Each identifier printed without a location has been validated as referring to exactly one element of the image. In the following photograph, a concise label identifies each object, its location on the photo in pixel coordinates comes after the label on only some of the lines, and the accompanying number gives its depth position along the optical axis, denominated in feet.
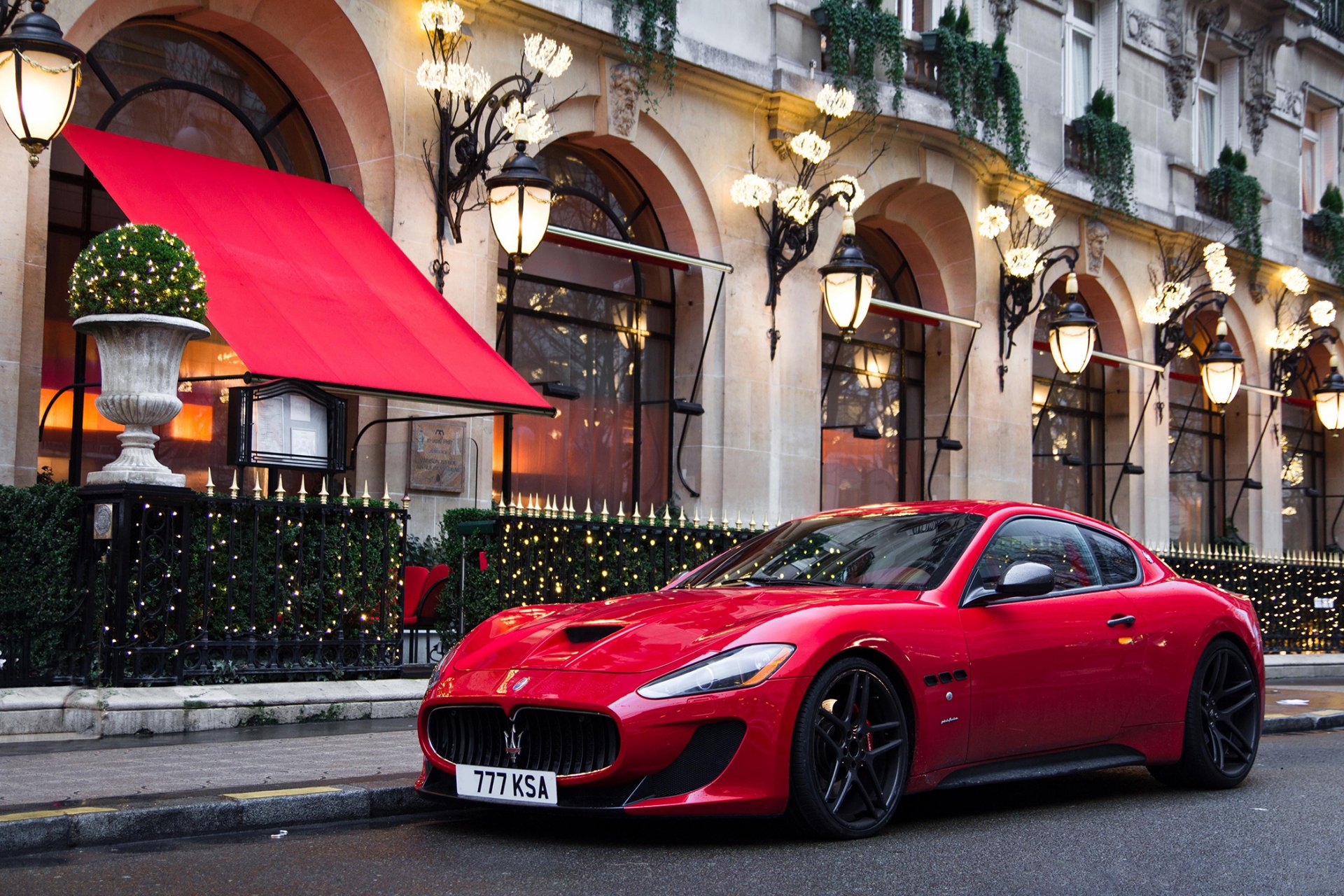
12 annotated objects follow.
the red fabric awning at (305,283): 36.94
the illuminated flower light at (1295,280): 86.94
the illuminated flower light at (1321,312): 89.10
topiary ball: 31.50
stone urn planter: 31.55
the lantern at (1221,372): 69.97
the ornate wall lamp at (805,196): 55.93
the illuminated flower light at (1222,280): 77.87
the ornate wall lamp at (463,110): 46.21
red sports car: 18.53
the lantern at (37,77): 32.27
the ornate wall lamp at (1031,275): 61.05
